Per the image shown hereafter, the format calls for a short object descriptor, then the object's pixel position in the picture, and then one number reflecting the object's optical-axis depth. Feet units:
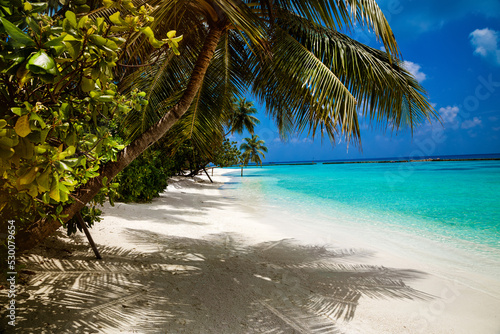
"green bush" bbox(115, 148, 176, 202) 25.09
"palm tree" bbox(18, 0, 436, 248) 9.42
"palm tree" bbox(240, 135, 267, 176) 170.30
